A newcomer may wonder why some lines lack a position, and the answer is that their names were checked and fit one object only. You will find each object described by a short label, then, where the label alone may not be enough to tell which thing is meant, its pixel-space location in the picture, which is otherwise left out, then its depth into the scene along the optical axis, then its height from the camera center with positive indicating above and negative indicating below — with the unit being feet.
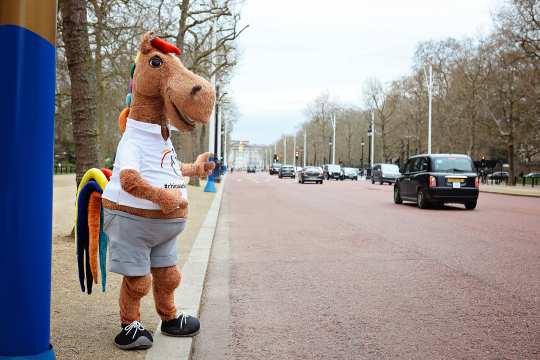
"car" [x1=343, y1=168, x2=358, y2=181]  212.02 -2.51
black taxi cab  53.52 -1.09
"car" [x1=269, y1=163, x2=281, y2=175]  279.90 -1.71
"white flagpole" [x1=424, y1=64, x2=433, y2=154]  148.36 +6.83
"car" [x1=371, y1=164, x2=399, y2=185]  148.18 -1.37
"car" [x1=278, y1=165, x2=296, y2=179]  201.16 -1.84
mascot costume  11.32 -0.70
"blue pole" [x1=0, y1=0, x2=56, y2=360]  7.37 -0.12
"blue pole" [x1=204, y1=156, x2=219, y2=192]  77.92 -2.96
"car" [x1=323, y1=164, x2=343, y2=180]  204.03 -1.87
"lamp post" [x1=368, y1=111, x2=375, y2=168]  233.37 +17.87
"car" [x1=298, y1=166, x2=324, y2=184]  136.98 -2.03
